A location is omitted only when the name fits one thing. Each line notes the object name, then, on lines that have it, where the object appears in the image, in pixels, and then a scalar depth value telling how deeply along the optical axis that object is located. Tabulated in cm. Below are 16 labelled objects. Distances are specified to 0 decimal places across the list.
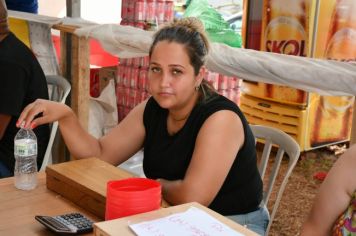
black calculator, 118
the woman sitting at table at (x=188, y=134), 159
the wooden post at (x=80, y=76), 301
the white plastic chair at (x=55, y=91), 245
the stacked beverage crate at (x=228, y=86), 422
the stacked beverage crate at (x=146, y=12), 381
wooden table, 124
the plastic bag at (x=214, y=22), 416
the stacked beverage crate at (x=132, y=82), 393
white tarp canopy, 153
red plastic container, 108
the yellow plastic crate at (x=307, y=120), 455
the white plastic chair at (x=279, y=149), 192
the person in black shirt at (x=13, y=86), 215
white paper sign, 96
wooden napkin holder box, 132
